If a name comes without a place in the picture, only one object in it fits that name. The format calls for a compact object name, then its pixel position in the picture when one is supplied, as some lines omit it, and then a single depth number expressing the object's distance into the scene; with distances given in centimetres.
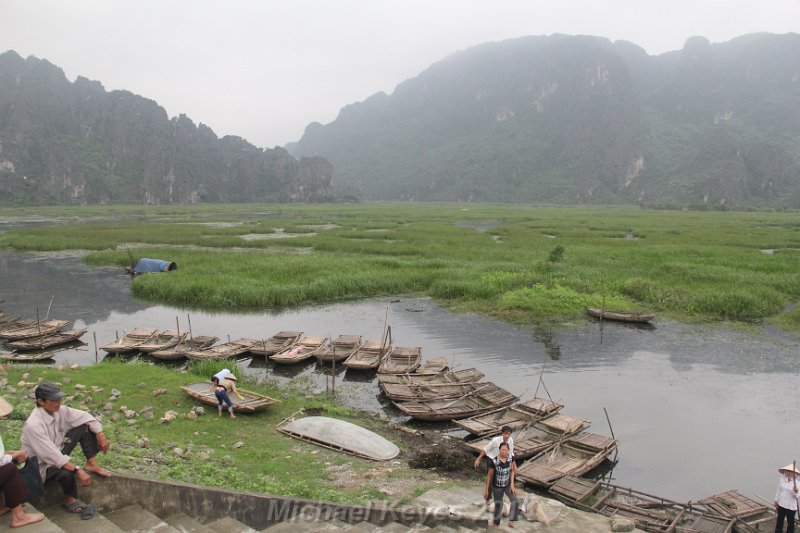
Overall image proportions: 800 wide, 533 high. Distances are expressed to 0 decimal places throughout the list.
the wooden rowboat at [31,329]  1816
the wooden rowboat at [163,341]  1688
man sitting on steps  578
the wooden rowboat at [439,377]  1414
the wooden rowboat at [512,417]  1122
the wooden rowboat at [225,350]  1600
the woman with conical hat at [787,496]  740
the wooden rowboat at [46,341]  1720
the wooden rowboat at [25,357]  1608
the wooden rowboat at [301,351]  1608
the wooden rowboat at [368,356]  1562
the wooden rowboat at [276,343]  1684
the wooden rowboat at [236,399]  1166
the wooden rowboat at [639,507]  804
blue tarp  3065
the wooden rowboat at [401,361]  1502
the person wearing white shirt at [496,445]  775
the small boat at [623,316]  2159
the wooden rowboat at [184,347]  1625
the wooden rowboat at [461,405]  1214
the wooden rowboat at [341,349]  1641
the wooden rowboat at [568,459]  946
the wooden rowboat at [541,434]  1040
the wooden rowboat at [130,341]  1706
